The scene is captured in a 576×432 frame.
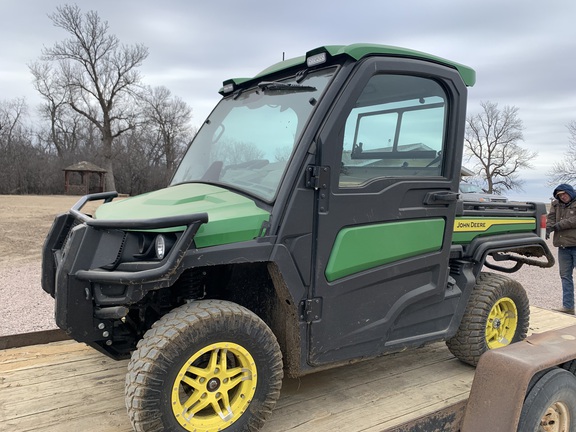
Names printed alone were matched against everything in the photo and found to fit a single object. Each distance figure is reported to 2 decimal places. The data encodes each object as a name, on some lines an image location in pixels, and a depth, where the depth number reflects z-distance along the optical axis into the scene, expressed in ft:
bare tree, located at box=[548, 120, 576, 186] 98.43
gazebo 119.14
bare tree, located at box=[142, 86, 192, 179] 146.92
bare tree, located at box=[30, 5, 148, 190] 129.70
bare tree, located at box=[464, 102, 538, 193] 156.15
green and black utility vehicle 7.10
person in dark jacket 21.99
